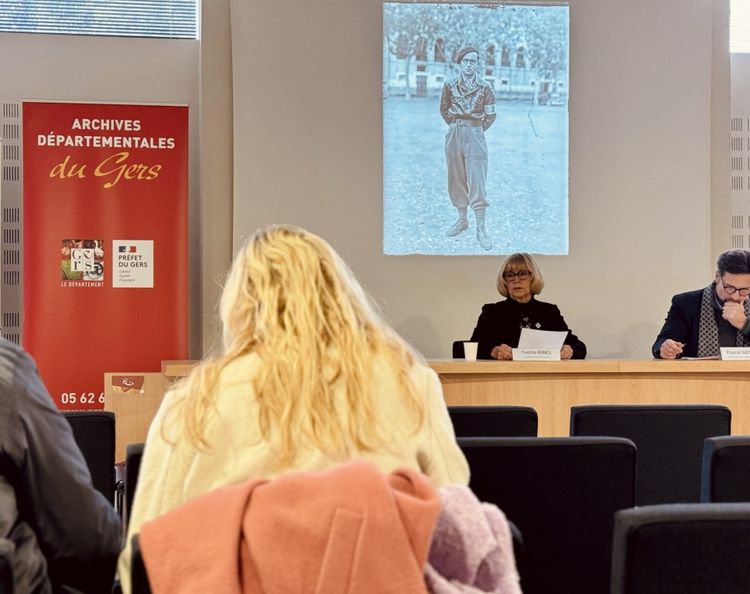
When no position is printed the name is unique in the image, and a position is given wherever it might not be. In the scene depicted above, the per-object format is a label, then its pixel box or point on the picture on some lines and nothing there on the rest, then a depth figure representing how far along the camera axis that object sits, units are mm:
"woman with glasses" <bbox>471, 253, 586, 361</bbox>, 5621
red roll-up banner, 6199
